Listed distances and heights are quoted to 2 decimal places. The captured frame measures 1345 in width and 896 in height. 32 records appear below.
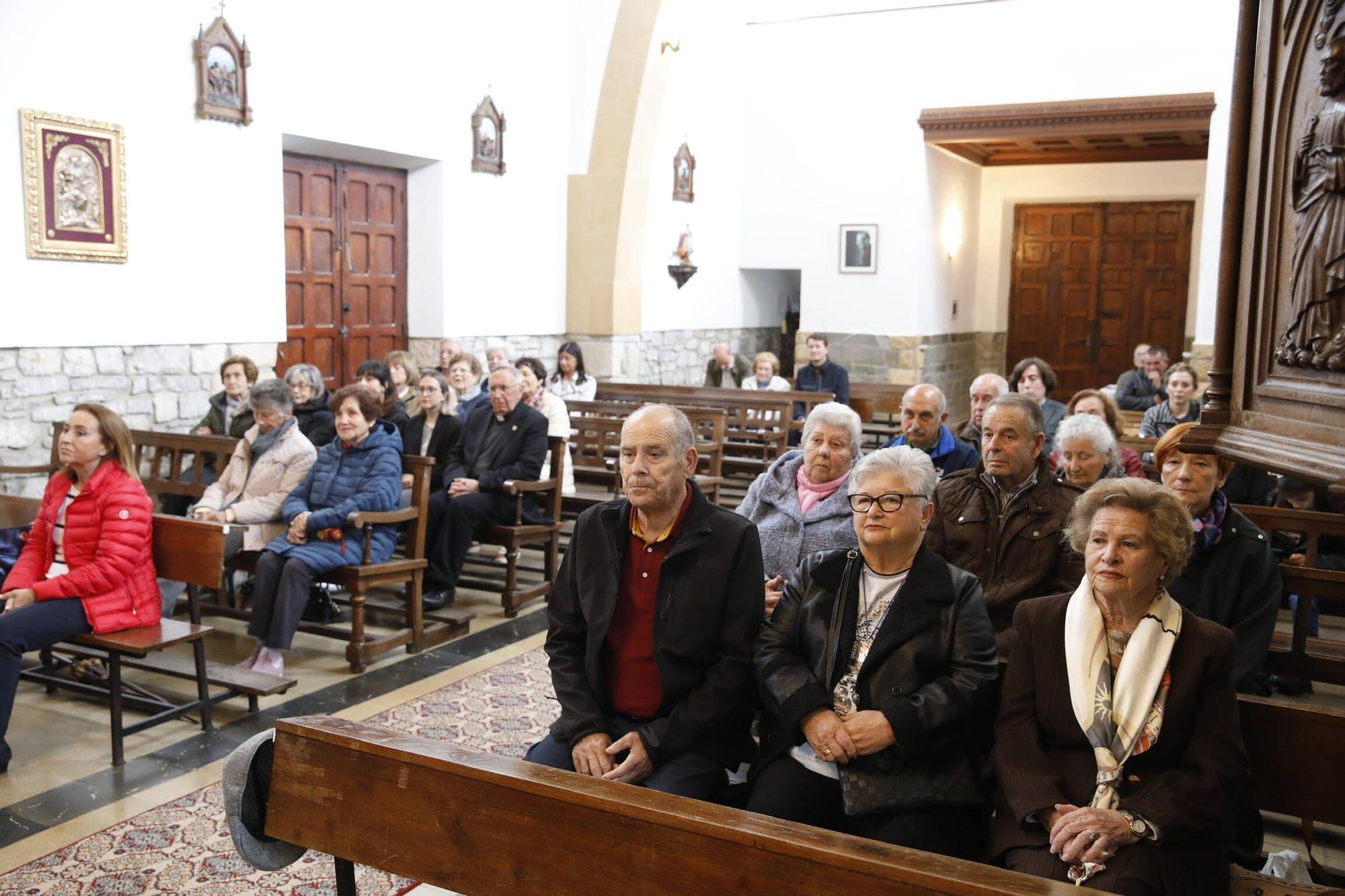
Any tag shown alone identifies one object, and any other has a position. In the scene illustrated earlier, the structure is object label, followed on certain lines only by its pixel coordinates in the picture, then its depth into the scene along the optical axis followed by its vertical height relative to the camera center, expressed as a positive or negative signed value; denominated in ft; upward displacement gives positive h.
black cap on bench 6.35 -2.67
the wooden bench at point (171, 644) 11.43 -3.24
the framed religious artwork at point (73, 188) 19.22 +2.29
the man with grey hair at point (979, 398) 15.87 -0.83
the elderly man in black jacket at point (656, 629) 7.93 -2.12
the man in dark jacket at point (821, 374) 30.78 -1.07
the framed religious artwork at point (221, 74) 22.00 +4.84
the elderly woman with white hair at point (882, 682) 7.22 -2.25
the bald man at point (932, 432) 13.73 -1.14
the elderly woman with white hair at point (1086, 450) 11.63 -1.12
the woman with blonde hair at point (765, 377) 31.53 -1.19
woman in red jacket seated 11.45 -2.43
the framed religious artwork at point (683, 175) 37.70 +5.17
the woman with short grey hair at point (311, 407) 18.48 -1.33
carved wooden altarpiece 5.10 +0.44
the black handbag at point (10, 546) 13.93 -2.81
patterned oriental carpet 9.07 -4.43
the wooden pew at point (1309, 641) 10.60 -2.87
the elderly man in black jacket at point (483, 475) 17.03 -2.23
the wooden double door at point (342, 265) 25.91 +1.43
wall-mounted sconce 41.83 +3.89
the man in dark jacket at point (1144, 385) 28.04 -1.08
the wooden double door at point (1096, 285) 44.73 +2.21
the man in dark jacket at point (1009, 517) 9.88 -1.59
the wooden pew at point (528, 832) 5.00 -2.38
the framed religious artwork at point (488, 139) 29.45 +4.91
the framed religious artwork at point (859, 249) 40.04 +3.02
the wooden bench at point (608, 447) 19.76 -2.19
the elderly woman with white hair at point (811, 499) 10.70 -1.58
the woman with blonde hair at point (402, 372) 22.08 -0.88
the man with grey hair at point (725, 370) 35.81 -1.17
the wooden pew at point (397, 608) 14.40 -3.49
